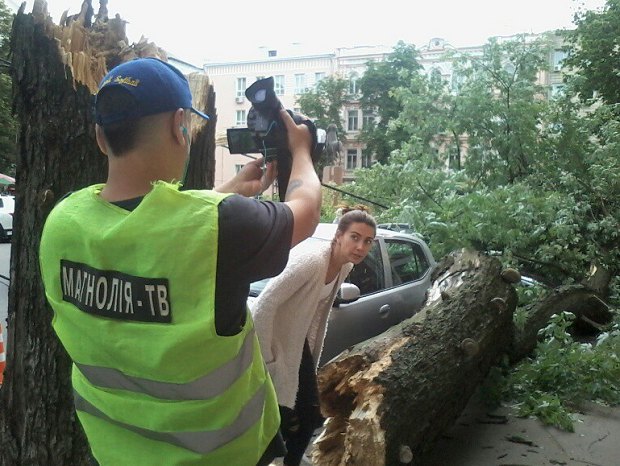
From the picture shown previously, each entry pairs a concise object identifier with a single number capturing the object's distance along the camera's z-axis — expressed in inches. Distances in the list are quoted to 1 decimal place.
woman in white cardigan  109.5
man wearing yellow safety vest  48.6
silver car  206.1
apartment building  1411.2
